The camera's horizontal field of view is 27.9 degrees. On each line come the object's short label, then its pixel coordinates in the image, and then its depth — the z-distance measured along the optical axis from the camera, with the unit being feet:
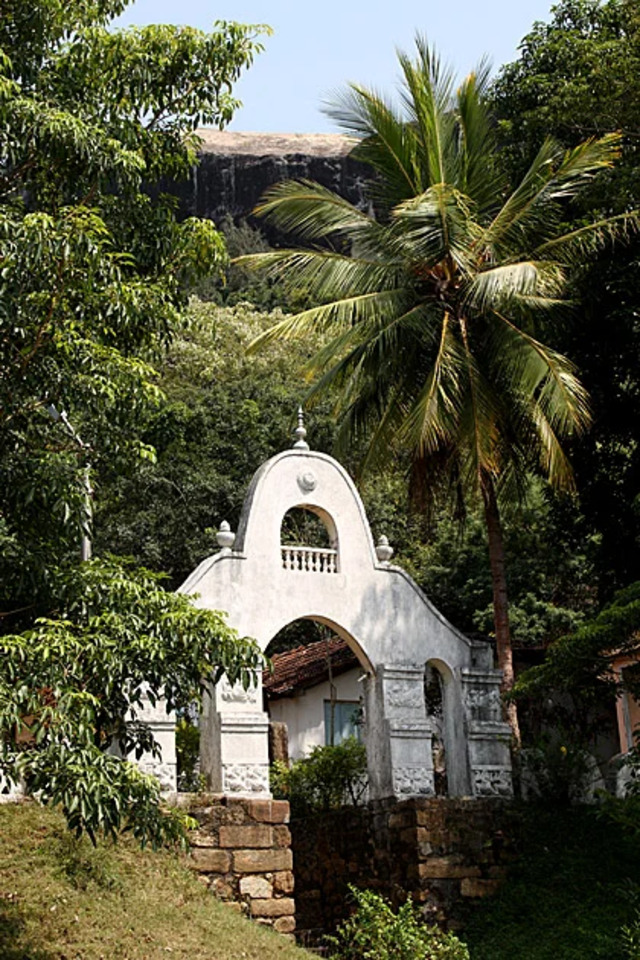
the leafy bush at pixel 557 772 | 56.59
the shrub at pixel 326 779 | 58.70
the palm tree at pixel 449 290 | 58.39
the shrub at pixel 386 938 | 45.11
